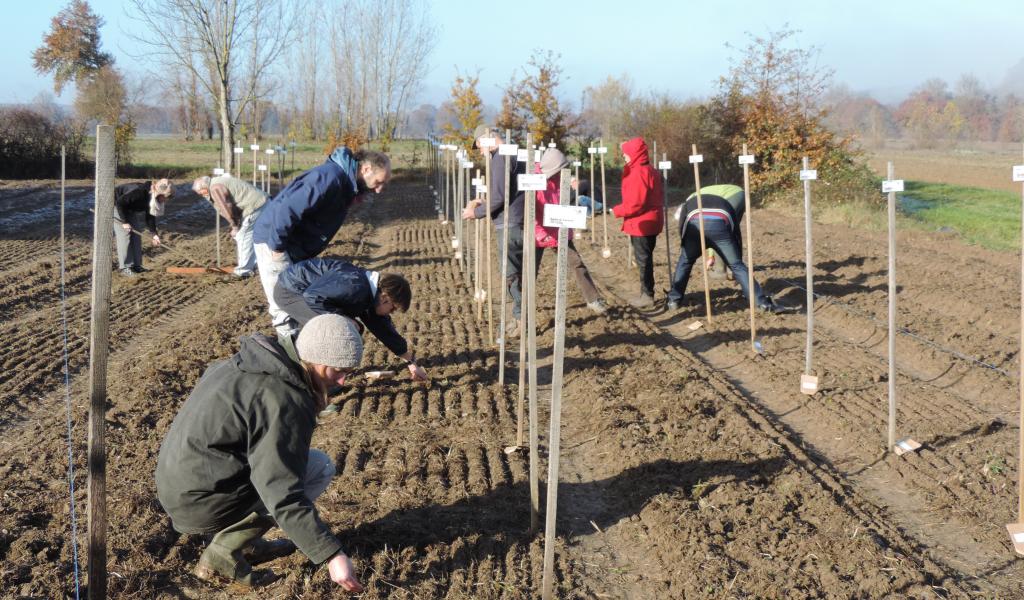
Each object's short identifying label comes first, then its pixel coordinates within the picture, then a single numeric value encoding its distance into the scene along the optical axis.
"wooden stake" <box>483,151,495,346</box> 6.88
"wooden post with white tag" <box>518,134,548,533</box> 4.04
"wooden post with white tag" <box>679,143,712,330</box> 8.17
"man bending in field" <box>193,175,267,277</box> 9.82
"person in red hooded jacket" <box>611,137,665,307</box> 8.69
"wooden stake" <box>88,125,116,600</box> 2.84
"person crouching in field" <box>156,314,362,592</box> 3.08
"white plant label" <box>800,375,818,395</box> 6.44
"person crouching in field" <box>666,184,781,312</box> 8.59
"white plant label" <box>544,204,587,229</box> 3.39
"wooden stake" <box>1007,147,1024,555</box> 4.09
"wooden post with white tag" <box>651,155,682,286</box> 9.07
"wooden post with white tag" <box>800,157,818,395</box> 6.05
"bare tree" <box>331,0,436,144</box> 44.53
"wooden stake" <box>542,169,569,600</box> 3.47
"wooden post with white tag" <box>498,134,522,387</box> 6.23
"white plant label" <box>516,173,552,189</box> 4.30
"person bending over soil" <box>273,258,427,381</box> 4.93
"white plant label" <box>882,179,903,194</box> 5.05
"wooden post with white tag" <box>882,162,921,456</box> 5.05
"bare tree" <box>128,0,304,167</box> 22.18
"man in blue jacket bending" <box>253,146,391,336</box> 5.55
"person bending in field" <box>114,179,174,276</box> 10.70
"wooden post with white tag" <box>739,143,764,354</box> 7.15
